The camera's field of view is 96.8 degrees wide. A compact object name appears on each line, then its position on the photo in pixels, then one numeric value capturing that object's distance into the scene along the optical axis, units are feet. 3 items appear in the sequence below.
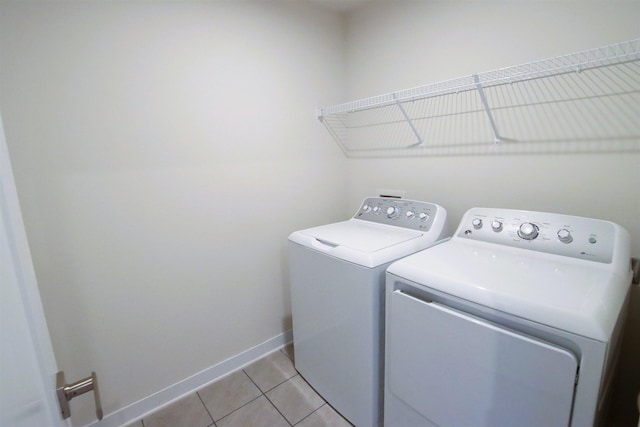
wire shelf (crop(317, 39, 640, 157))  3.79
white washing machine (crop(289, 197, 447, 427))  4.23
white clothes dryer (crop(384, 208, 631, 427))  2.52
